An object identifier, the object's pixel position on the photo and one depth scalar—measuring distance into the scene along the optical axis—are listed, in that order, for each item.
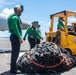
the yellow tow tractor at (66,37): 4.11
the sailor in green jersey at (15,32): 3.20
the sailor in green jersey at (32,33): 4.89
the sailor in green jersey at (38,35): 4.99
